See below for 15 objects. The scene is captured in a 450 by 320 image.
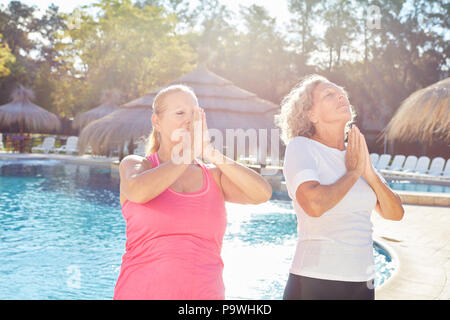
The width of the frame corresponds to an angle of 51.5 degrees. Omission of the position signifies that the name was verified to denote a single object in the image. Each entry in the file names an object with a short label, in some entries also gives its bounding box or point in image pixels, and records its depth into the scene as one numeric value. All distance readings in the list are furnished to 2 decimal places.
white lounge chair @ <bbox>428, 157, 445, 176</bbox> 15.60
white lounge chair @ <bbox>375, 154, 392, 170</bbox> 17.12
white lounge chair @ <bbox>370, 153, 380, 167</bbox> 18.07
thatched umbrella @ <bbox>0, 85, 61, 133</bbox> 26.39
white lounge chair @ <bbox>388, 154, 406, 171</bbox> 16.76
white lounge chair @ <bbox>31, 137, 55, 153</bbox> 23.12
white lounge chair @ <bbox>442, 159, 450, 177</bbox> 15.23
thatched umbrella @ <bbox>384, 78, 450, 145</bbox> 10.21
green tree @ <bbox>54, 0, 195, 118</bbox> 28.41
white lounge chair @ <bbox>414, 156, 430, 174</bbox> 16.16
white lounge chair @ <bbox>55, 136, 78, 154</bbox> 22.63
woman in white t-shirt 1.84
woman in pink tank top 1.60
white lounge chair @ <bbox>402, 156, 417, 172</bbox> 16.61
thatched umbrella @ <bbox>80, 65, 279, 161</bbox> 14.93
